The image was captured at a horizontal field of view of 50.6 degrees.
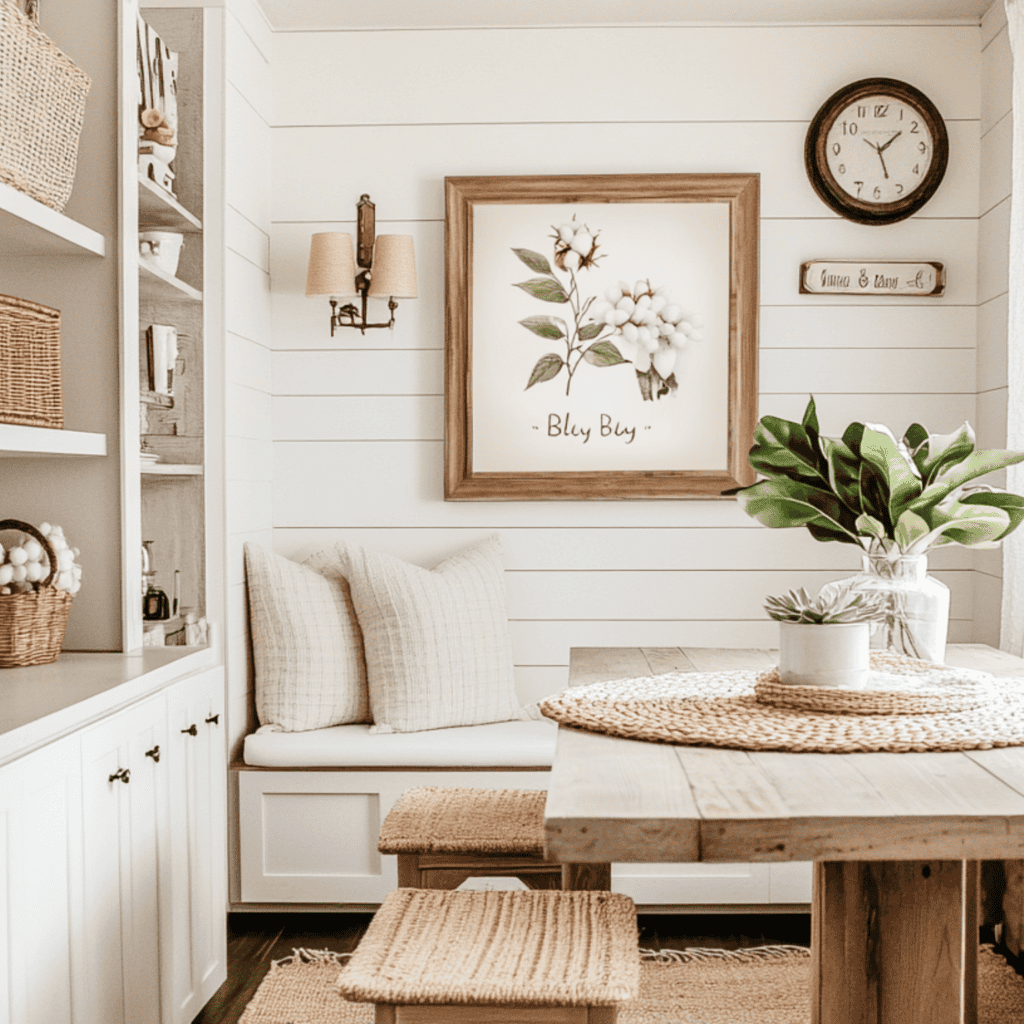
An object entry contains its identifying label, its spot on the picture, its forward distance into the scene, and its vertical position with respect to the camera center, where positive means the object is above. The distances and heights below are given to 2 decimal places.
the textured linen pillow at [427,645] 2.85 -0.42
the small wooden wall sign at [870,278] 3.11 +0.62
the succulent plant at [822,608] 1.53 -0.17
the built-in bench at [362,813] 2.75 -0.84
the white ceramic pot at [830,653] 1.53 -0.23
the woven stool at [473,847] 1.79 -0.59
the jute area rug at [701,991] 2.34 -1.14
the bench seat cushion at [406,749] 2.75 -0.67
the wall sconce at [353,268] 2.96 +0.61
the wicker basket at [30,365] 1.79 +0.21
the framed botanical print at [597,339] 3.12 +0.44
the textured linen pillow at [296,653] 2.89 -0.44
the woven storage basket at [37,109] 1.73 +0.64
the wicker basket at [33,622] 1.88 -0.24
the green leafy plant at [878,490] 1.66 +0.00
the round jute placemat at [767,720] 1.34 -0.31
